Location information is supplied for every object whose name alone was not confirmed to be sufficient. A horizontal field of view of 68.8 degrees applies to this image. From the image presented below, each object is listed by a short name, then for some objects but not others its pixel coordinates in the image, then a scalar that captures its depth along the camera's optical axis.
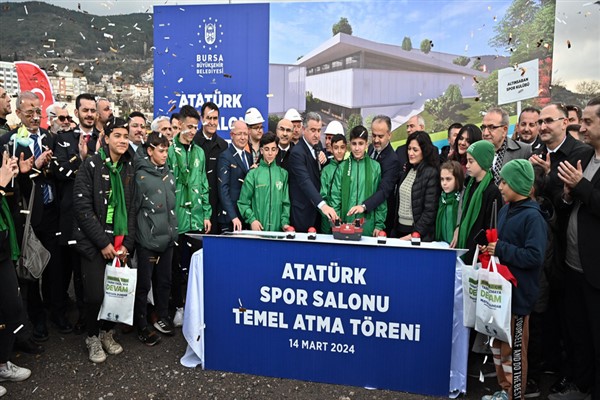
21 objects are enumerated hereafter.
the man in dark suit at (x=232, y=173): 4.41
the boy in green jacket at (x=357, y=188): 4.16
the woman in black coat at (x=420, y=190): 3.80
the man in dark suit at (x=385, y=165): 4.12
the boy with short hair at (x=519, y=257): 2.69
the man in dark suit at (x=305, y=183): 4.23
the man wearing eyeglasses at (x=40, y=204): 3.72
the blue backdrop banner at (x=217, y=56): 7.46
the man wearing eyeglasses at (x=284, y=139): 4.62
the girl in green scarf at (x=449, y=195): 3.58
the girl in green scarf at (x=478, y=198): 3.16
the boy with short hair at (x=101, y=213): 3.47
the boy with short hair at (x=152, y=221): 3.80
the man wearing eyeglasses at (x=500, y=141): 3.87
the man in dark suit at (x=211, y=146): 4.64
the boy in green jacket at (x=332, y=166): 4.17
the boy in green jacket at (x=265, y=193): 4.16
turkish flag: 8.43
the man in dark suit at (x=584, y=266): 2.72
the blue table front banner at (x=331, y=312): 3.02
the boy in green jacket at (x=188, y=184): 4.28
